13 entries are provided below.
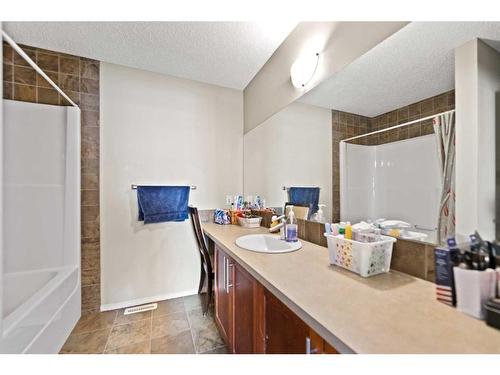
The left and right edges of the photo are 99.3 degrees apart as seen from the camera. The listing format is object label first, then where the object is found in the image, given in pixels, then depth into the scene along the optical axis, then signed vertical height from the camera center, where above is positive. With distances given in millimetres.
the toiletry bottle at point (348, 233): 963 -210
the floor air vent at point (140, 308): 1890 -1115
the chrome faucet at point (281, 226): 1473 -294
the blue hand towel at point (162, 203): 1994 -157
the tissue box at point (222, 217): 2121 -304
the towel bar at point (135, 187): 1993 -3
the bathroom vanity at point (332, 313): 500 -357
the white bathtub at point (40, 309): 1139 -797
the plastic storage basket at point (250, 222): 1956 -325
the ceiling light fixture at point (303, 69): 1376 +800
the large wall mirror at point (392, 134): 781 +248
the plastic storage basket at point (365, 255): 839 -282
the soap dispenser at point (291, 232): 1361 -292
